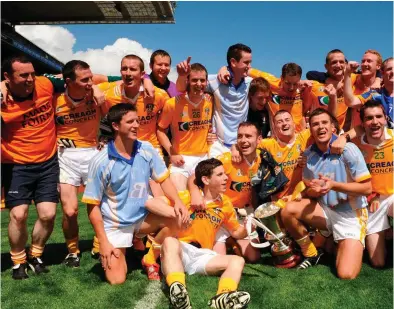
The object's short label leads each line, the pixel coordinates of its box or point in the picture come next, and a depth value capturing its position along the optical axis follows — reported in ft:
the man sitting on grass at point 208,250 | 11.01
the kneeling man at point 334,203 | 13.75
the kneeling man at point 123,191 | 13.14
